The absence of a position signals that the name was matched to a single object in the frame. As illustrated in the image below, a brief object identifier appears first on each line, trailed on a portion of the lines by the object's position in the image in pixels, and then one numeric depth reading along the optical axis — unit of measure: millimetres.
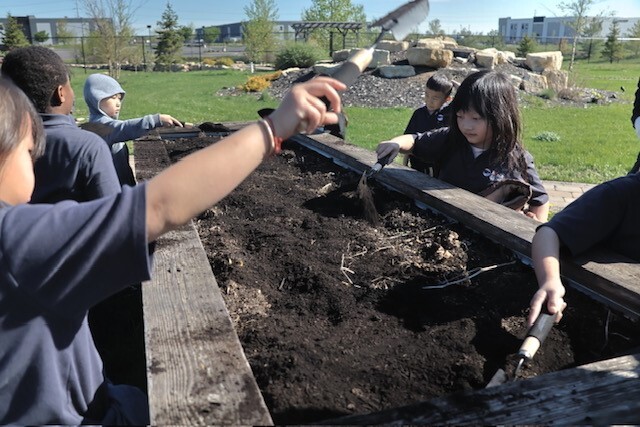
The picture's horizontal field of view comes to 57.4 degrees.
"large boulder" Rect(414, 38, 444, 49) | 21059
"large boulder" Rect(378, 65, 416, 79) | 19244
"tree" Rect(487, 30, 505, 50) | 43619
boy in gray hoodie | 4062
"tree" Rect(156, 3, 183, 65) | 36656
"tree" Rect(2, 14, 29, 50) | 35406
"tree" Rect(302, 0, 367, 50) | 39625
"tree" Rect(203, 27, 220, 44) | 71688
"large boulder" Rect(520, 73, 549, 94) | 18375
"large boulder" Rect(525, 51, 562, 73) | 21672
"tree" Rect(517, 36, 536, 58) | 30297
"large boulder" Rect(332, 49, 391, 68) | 20438
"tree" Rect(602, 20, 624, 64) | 40719
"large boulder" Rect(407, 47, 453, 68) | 19266
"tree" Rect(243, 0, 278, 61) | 36031
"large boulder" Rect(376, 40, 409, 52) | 22297
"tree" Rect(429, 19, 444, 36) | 63862
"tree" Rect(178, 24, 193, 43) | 40575
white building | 77381
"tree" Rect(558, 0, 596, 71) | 28031
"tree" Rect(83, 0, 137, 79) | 30234
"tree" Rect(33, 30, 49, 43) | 51875
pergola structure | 33312
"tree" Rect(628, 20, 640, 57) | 46156
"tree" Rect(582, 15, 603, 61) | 42750
